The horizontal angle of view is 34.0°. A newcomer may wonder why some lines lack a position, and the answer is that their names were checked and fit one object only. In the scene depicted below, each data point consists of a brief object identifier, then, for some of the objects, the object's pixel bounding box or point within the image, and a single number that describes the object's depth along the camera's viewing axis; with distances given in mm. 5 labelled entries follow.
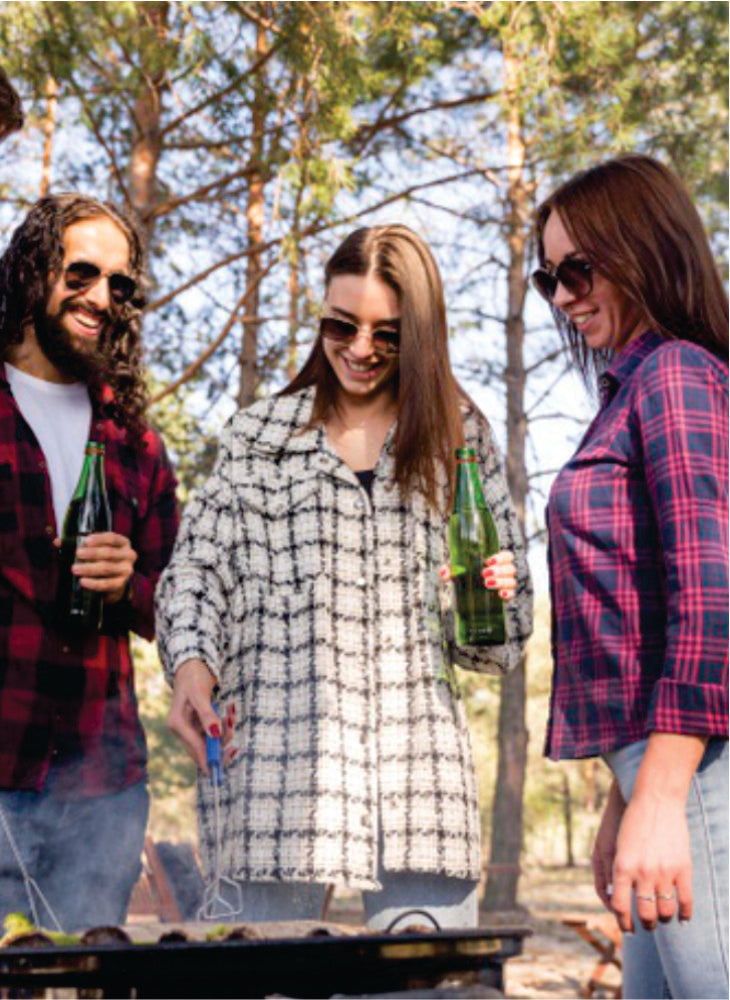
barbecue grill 1493
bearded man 2734
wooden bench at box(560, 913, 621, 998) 9859
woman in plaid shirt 1710
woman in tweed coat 2436
